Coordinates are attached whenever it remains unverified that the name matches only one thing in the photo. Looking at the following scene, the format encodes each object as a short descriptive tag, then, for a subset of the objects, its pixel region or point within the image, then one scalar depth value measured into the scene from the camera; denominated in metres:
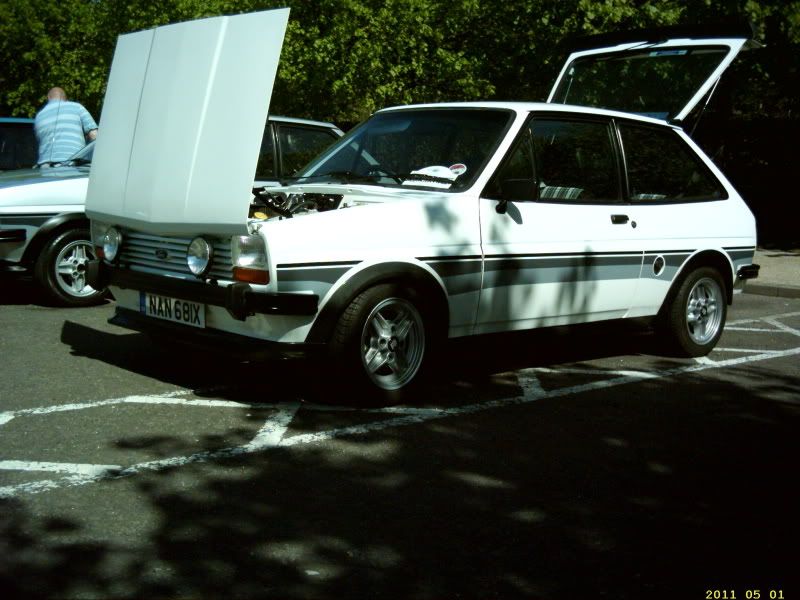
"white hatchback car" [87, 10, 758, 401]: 5.54
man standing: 10.90
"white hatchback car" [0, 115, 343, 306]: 9.06
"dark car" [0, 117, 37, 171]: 11.53
